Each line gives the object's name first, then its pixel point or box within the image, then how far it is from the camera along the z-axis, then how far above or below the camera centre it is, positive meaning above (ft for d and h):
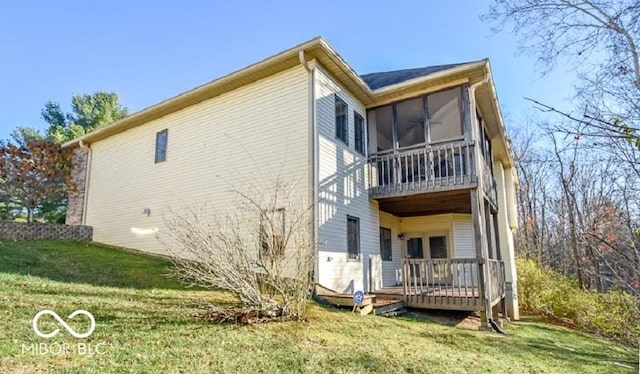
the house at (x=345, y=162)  28.71 +8.50
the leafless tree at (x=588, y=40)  10.91 +7.50
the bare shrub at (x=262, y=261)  18.03 -0.29
